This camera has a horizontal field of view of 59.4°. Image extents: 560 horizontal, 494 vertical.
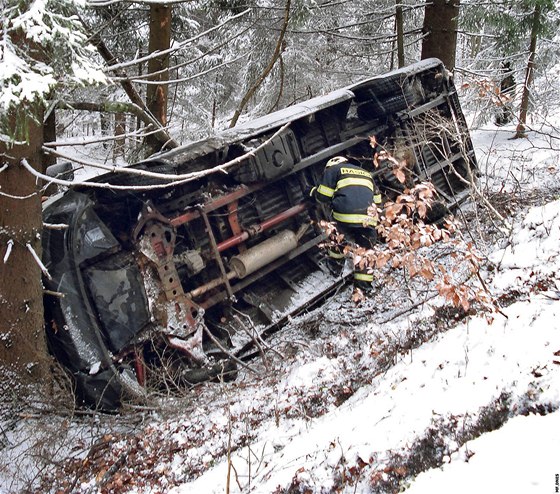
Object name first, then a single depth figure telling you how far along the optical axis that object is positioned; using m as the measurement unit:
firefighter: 5.69
